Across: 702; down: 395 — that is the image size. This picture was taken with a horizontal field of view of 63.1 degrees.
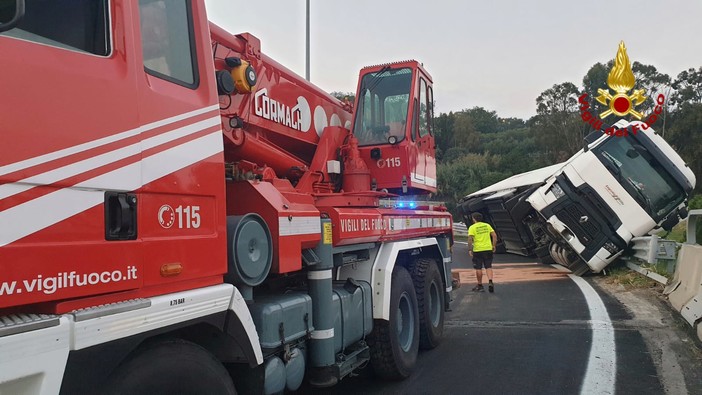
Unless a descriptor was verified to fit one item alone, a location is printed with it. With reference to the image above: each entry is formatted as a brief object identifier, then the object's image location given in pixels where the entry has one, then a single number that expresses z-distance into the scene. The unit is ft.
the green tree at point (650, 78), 162.91
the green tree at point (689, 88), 165.89
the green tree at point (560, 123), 176.76
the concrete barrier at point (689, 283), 22.25
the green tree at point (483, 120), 303.27
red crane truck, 6.82
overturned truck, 42.19
